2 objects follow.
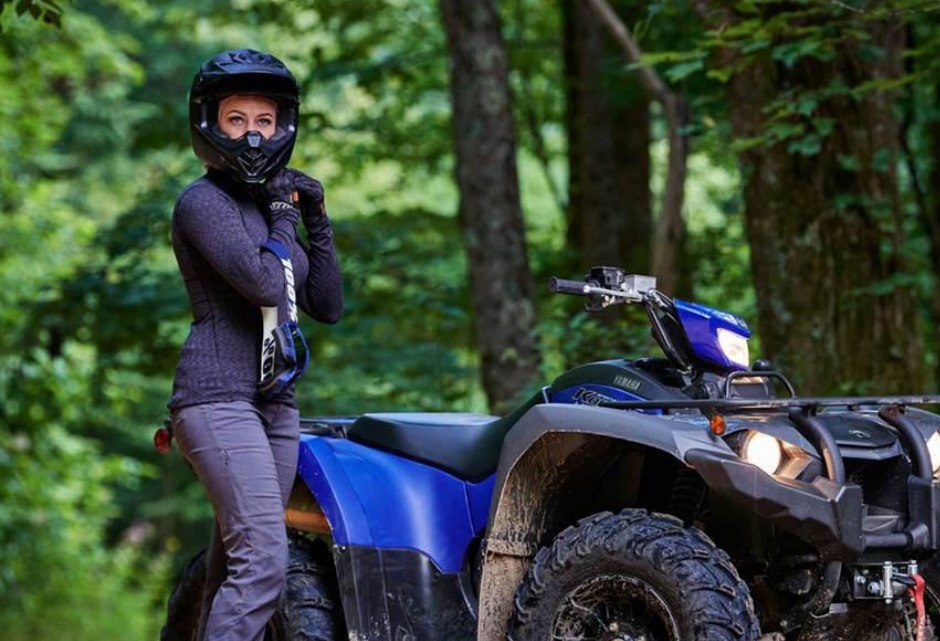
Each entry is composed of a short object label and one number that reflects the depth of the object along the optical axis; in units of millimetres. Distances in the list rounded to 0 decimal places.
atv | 8250
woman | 9328
